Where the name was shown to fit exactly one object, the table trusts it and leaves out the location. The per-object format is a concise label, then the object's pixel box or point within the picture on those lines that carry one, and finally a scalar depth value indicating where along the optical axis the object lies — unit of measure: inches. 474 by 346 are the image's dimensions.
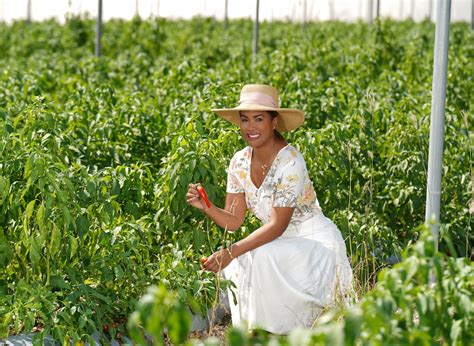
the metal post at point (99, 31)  512.1
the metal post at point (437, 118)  205.3
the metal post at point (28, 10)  1009.8
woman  205.2
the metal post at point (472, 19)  1079.5
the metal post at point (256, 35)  557.0
